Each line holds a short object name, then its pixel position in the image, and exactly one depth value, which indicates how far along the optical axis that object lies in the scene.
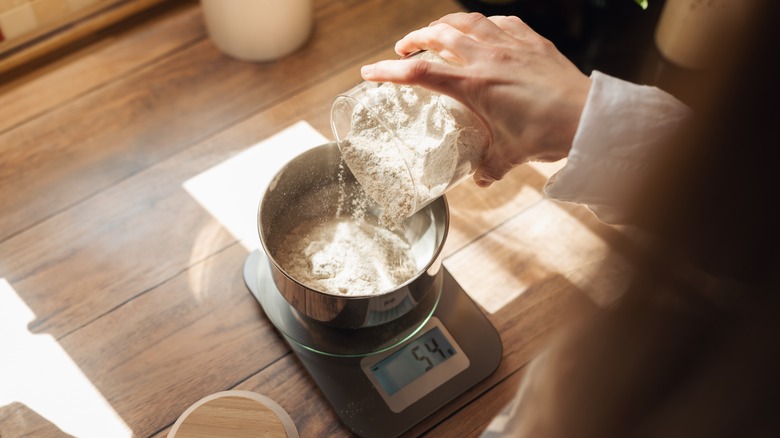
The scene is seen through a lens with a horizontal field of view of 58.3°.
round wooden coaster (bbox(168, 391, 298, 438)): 0.77
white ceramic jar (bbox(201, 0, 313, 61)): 1.13
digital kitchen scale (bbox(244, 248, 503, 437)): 0.84
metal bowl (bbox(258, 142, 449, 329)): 0.77
